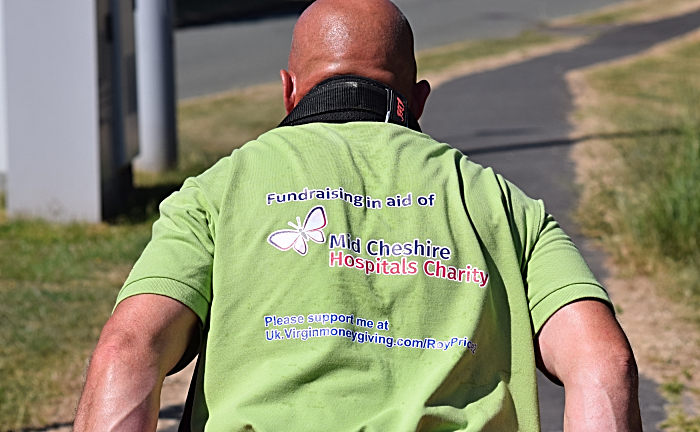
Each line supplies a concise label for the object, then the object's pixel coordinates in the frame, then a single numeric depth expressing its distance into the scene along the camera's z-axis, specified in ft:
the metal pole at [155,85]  61.26
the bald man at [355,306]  10.72
